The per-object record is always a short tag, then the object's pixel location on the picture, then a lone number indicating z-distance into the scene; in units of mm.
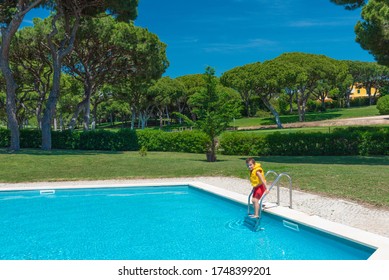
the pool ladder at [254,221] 7722
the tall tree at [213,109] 19203
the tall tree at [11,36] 21766
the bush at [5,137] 28016
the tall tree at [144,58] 27781
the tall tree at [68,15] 23141
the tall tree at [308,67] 46238
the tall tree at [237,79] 45594
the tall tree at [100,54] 27031
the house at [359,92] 96400
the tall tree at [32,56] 27406
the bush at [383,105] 47731
